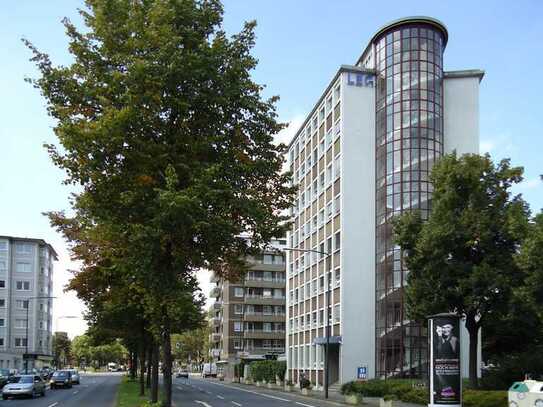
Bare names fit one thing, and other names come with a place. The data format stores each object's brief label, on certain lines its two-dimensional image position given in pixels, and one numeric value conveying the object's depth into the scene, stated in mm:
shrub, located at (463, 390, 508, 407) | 28312
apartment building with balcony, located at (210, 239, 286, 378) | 104875
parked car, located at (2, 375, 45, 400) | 41875
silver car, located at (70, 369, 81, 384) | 65113
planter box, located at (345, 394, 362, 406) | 35541
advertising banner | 22219
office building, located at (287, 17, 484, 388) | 52062
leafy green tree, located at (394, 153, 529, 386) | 31328
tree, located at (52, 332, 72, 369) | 129600
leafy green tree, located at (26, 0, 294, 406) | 15547
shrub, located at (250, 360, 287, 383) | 70106
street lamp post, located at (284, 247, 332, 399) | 41550
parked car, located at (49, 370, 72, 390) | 60553
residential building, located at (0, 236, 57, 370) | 102625
